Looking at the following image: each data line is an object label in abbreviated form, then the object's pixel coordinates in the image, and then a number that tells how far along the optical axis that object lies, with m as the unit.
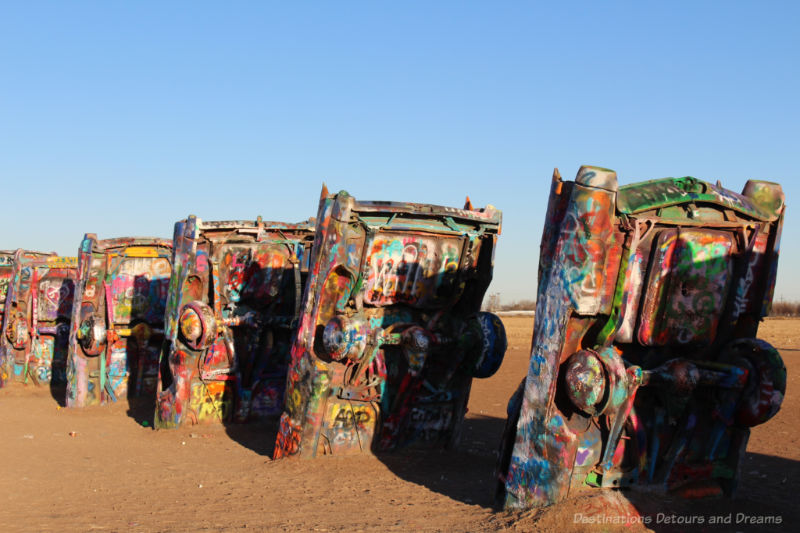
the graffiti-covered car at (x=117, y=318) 13.73
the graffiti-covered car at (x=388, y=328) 9.04
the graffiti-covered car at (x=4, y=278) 17.14
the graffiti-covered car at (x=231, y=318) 11.71
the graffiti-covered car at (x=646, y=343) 6.47
